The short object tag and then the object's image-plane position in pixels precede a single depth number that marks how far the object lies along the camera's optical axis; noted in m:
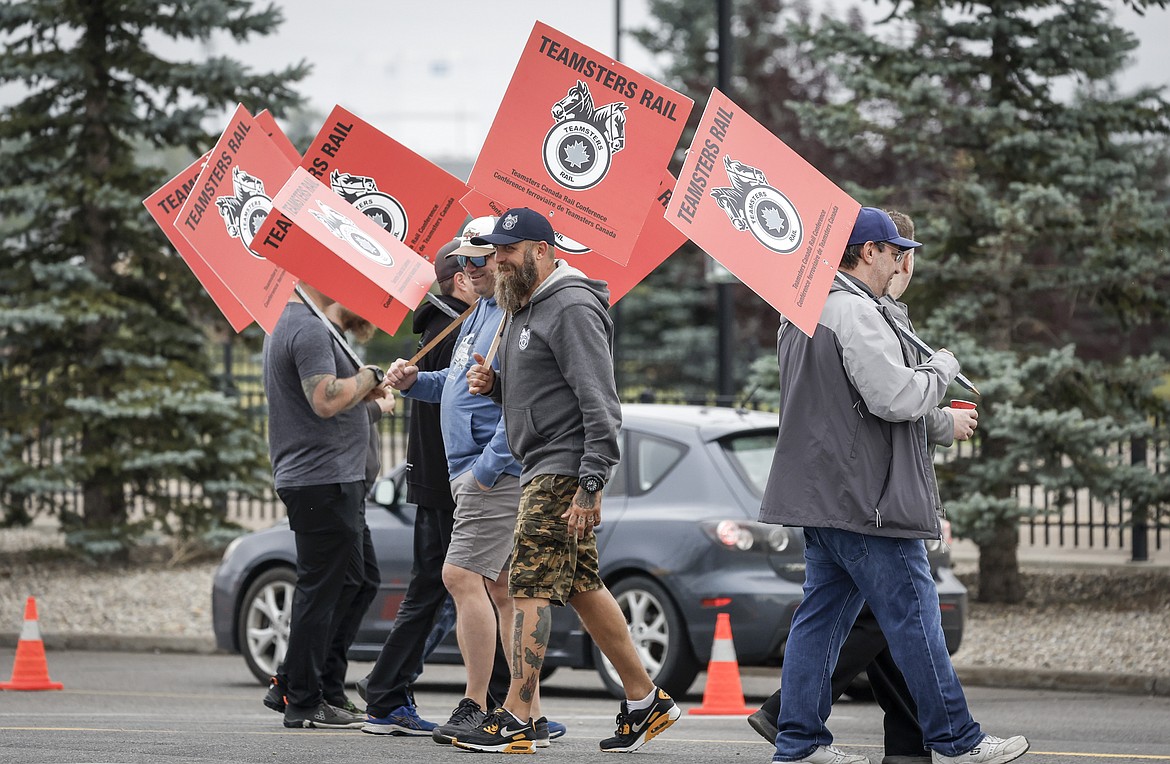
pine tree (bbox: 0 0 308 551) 30.61
